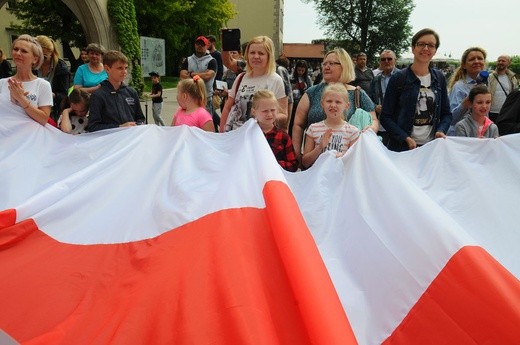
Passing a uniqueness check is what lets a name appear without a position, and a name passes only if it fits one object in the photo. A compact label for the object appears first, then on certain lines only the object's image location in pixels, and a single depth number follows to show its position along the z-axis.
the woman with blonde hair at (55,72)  4.98
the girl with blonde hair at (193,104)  3.71
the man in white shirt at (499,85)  5.01
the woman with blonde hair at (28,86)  3.32
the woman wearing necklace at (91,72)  5.15
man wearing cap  6.31
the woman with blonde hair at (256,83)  3.48
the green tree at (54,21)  25.98
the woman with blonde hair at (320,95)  3.23
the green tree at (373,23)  36.00
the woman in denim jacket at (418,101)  3.37
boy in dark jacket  3.52
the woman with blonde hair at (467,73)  4.58
